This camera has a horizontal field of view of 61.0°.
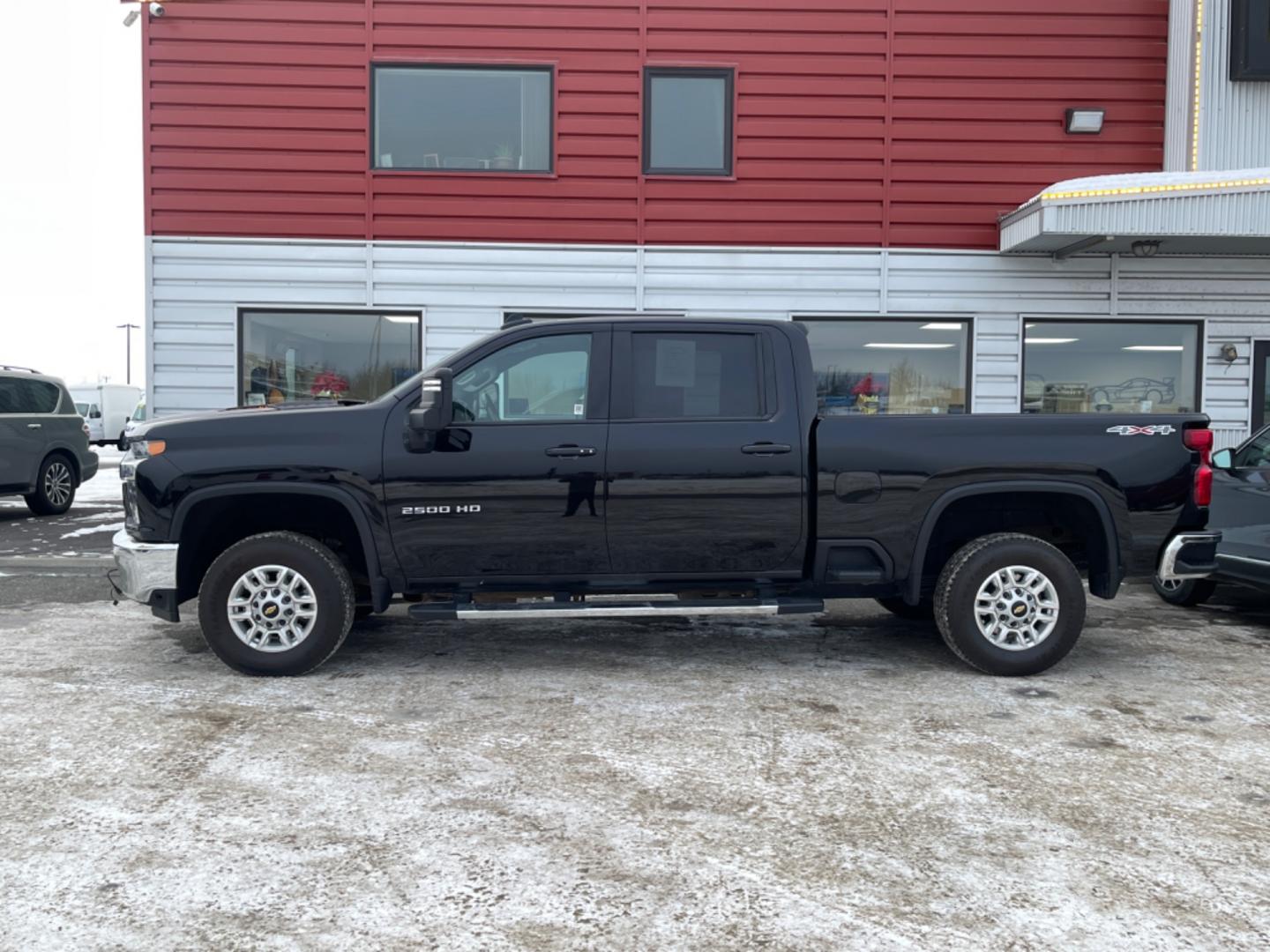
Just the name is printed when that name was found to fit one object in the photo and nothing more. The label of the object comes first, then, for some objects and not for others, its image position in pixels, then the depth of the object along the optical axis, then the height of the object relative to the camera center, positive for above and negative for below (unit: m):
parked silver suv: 12.98 -0.34
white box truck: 35.25 +0.32
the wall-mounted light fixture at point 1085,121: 10.52 +3.13
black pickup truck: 5.57 -0.37
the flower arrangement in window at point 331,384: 10.71 +0.39
